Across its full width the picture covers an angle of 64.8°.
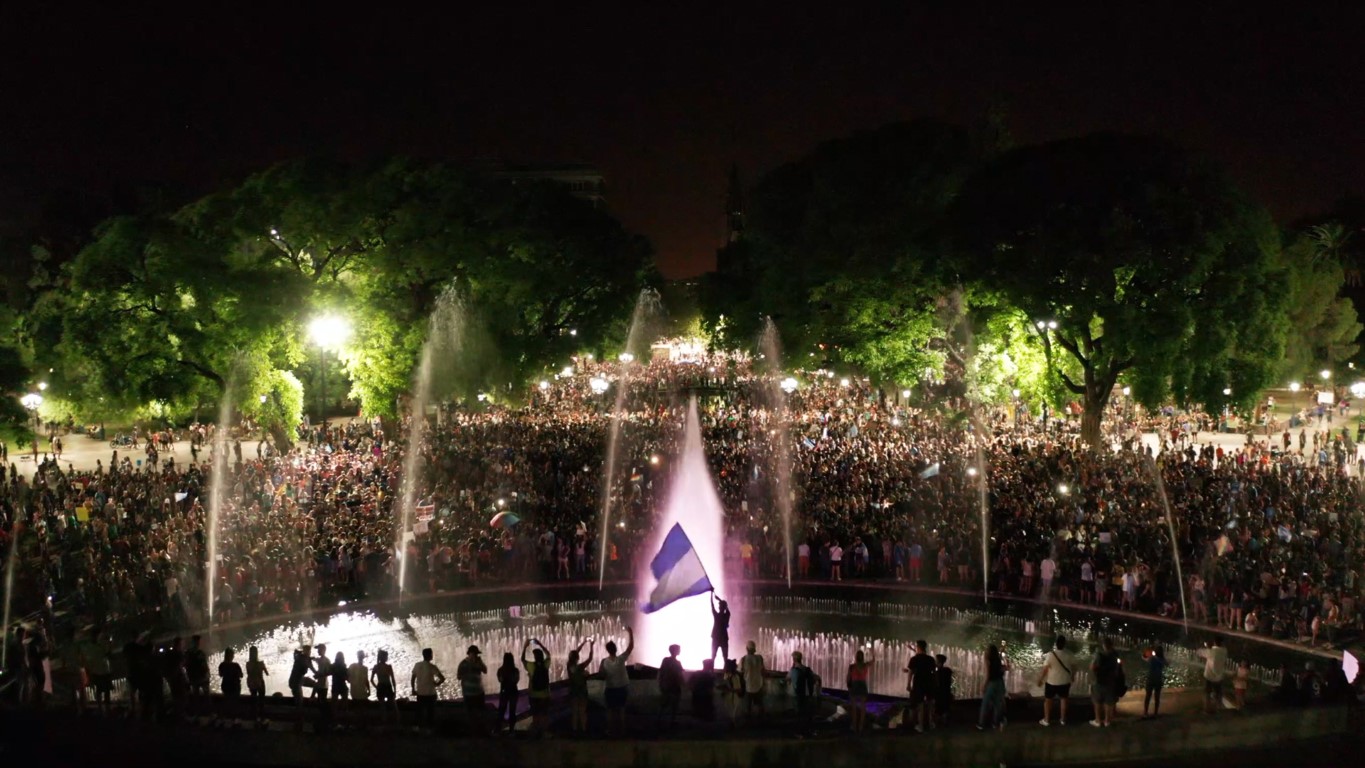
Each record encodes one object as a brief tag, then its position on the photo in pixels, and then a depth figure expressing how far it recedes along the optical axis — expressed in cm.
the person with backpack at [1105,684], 1266
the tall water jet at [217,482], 2172
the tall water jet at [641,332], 4169
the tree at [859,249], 4031
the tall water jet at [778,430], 2784
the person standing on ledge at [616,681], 1286
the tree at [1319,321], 5741
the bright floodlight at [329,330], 3450
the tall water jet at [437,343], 3756
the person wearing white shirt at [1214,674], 1361
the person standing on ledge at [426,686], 1297
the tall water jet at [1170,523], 2033
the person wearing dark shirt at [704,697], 1373
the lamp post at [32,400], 3877
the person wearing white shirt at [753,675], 1304
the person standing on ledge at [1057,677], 1284
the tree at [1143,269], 3219
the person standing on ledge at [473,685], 1299
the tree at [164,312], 3375
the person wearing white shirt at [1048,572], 2161
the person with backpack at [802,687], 1330
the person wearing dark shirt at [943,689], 1283
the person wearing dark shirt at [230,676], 1411
